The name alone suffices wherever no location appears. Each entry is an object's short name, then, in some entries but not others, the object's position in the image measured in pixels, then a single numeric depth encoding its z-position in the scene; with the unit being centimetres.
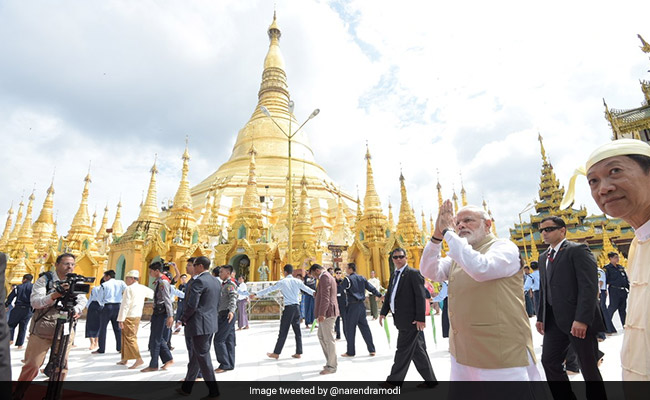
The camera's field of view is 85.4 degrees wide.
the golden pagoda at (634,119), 2580
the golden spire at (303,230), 2062
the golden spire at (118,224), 3735
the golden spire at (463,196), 3657
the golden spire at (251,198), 2344
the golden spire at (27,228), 3221
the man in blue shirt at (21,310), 833
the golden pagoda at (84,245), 2356
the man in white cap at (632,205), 140
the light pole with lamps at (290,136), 1085
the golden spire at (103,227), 3816
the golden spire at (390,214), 3534
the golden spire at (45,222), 3168
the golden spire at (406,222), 2305
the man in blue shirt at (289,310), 691
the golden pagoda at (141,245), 2153
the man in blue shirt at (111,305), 806
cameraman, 421
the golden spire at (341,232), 2547
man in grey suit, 457
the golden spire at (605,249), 2914
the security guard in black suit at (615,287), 848
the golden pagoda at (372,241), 2116
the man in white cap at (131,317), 641
